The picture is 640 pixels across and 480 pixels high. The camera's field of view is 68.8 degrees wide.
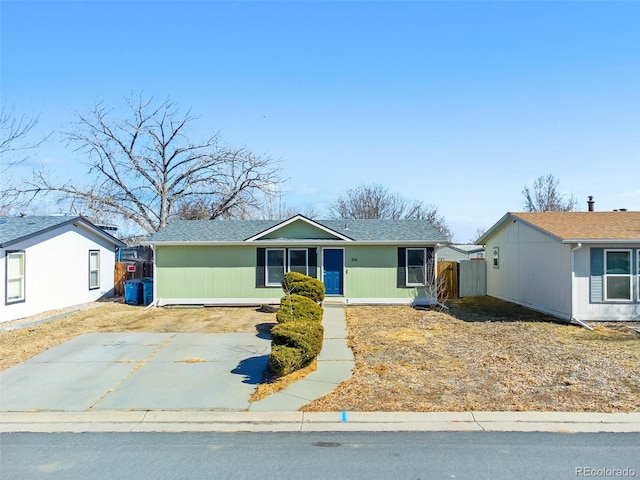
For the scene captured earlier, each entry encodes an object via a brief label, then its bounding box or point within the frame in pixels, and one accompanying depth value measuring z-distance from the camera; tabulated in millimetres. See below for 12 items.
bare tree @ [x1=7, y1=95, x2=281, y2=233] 30281
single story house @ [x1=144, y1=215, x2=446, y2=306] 17406
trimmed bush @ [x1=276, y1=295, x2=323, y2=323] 9812
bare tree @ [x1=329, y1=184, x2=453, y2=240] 42719
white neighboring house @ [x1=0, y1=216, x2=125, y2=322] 14289
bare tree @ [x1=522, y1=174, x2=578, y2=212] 40656
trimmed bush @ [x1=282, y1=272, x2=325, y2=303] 13570
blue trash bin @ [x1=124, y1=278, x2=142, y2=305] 18375
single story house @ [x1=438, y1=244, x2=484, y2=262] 33188
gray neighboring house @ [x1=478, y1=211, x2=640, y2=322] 13586
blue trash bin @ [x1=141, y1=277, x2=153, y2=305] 18391
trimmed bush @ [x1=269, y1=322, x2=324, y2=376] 7777
